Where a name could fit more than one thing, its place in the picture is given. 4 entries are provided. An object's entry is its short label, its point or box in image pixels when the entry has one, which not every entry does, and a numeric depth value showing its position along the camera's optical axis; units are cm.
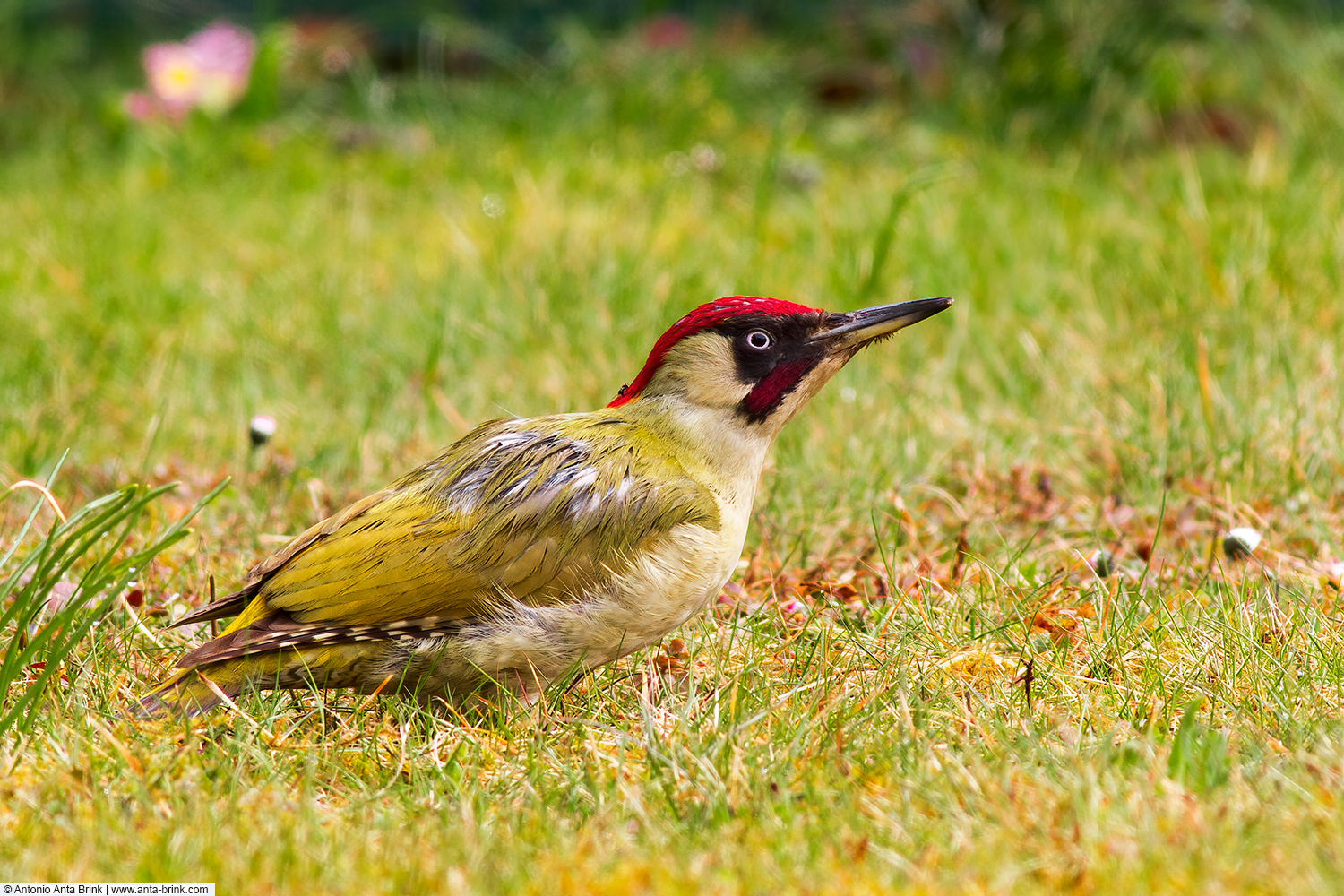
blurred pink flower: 1581
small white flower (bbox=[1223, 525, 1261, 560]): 706
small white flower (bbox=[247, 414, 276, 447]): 844
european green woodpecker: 586
